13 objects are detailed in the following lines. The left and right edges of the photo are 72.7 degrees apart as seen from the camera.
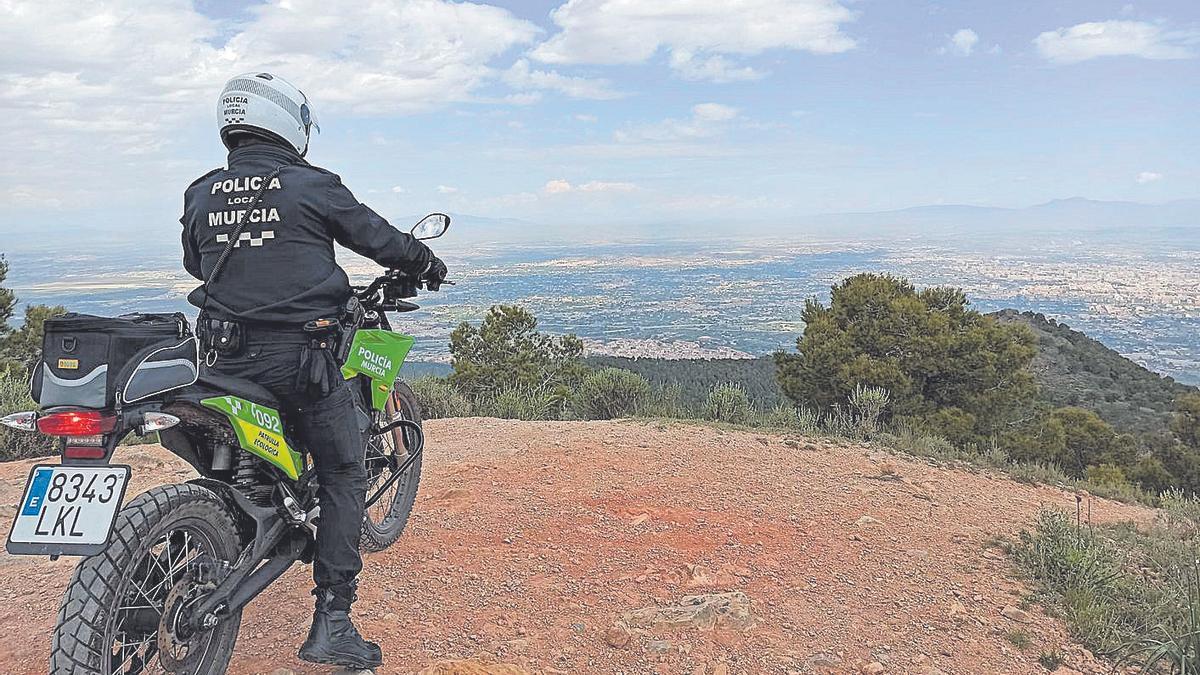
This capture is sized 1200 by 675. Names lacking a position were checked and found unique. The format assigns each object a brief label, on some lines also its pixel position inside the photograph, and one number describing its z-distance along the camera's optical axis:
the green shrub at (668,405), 9.12
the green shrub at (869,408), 8.66
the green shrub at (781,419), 8.82
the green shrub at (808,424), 8.55
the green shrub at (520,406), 9.48
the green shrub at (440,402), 9.42
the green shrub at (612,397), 9.62
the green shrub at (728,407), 9.16
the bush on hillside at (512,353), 13.64
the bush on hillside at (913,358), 15.73
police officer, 2.94
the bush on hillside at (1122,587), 3.56
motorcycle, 2.43
